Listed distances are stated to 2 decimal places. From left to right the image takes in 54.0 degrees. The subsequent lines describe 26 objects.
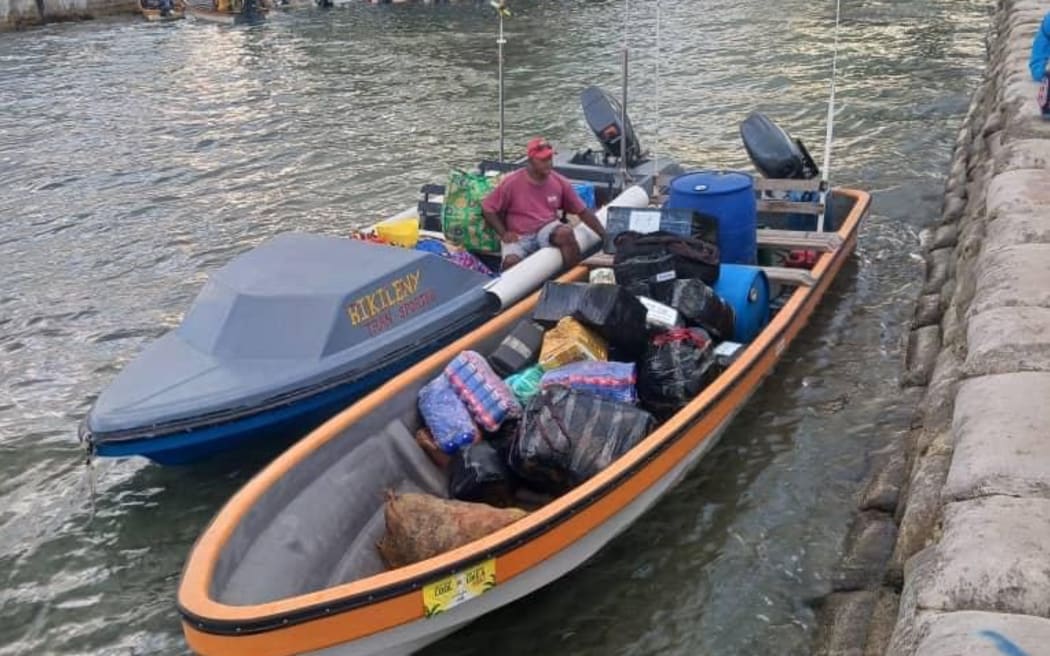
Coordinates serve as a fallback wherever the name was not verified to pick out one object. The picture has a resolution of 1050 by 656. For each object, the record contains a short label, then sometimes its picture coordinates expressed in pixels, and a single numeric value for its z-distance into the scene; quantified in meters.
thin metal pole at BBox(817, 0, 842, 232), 9.59
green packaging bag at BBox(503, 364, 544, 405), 6.57
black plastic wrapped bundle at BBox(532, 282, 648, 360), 6.86
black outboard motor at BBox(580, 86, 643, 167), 10.87
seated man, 8.82
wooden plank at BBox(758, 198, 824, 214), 9.60
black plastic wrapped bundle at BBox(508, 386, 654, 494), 5.91
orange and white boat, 4.59
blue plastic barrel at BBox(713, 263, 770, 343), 7.80
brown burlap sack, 5.22
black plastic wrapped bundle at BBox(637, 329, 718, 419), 6.66
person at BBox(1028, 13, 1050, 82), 10.64
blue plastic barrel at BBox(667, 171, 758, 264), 8.39
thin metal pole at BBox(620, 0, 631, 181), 10.44
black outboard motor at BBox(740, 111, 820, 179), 9.98
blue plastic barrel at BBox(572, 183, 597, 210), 9.98
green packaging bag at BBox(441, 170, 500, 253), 9.09
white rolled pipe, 8.19
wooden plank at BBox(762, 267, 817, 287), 8.43
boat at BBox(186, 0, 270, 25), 32.56
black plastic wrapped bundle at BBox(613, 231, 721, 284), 7.73
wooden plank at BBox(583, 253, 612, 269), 8.58
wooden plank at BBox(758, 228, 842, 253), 9.13
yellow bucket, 8.92
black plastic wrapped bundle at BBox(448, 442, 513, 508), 5.96
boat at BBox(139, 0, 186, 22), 34.12
